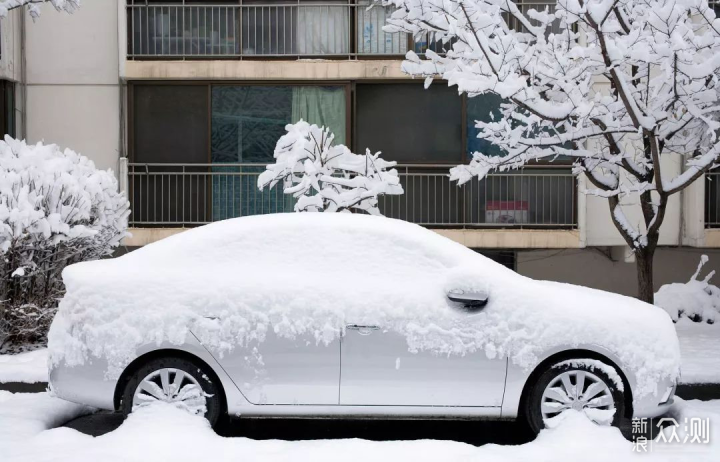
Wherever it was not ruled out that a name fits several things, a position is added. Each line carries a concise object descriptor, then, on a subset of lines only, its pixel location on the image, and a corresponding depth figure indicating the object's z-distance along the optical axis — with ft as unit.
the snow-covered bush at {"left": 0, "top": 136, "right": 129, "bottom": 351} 28.35
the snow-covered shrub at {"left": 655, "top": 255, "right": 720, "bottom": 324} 37.88
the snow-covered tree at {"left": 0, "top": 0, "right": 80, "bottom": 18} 33.30
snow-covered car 18.47
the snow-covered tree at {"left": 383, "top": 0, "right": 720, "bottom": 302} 25.61
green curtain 48.06
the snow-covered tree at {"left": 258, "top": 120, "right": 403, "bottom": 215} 34.01
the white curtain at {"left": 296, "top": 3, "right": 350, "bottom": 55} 48.14
